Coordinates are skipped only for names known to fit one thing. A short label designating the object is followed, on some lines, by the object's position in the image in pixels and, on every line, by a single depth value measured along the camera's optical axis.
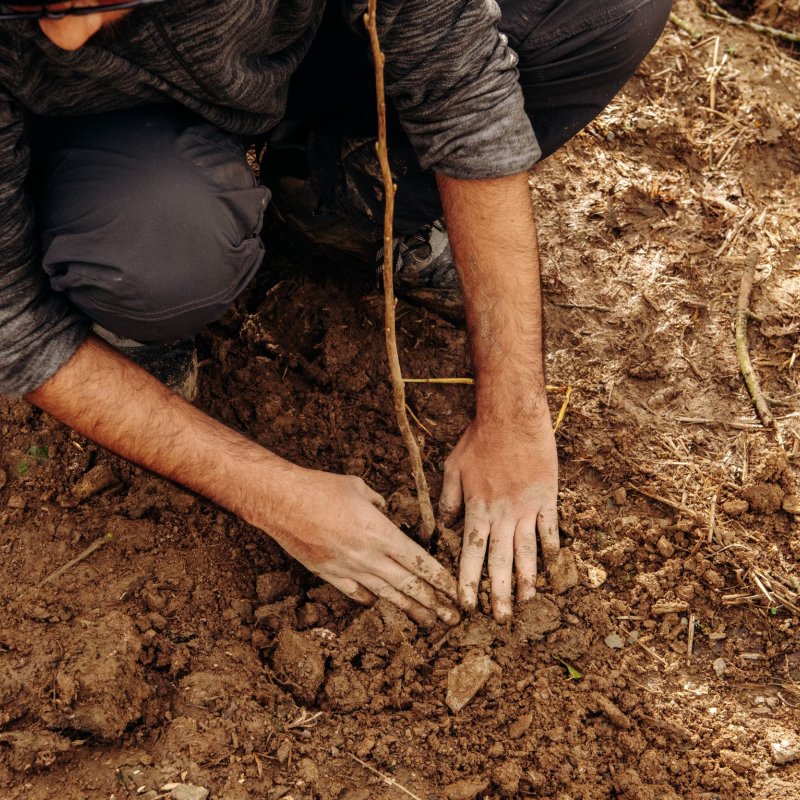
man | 1.80
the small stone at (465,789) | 1.80
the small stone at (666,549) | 2.20
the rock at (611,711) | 1.92
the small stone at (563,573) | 2.11
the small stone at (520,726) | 1.90
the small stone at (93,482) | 2.25
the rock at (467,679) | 1.93
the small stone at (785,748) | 1.90
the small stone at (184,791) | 1.72
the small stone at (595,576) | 2.15
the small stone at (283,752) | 1.82
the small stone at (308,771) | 1.79
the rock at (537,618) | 2.05
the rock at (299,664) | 1.95
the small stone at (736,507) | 2.26
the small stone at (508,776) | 1.81
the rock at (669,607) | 2.13
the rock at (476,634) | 2.02
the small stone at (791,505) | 2.26
